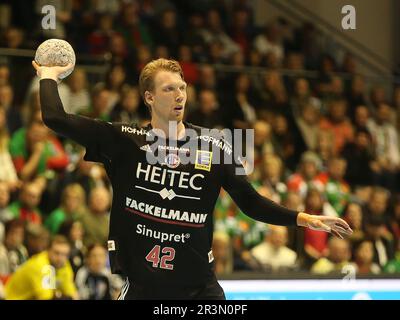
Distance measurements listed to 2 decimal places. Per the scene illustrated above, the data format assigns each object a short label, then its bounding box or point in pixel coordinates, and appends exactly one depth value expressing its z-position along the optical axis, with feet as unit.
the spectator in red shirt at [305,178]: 38.01
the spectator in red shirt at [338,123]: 43.88
